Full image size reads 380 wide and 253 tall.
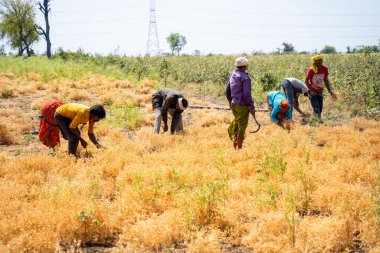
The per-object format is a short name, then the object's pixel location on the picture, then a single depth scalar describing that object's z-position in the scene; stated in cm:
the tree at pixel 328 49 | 9231
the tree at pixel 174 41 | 9688
